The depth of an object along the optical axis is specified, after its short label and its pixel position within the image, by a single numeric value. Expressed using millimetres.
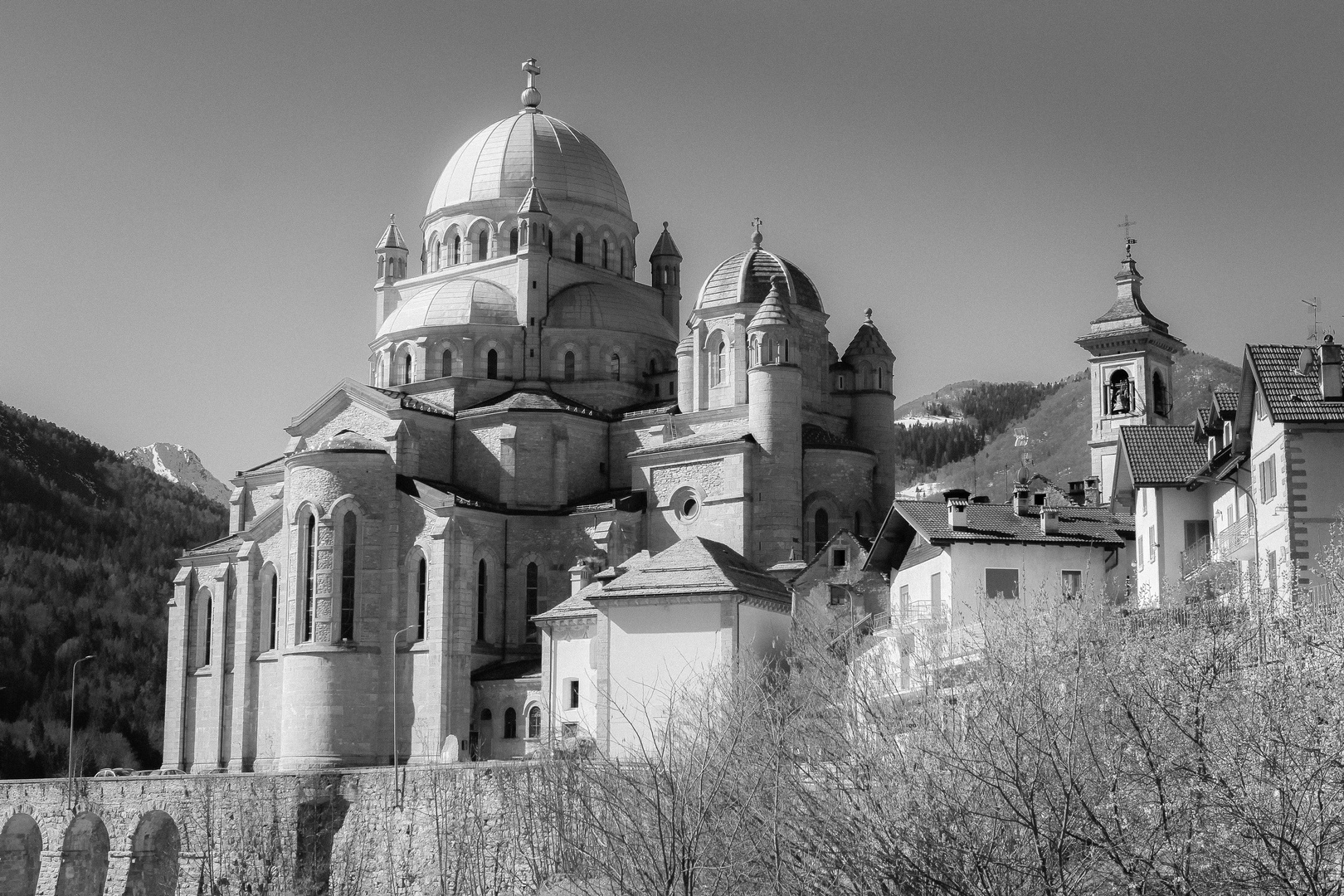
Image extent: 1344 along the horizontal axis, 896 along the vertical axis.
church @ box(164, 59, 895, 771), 68125
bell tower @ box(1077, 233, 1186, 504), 67125
